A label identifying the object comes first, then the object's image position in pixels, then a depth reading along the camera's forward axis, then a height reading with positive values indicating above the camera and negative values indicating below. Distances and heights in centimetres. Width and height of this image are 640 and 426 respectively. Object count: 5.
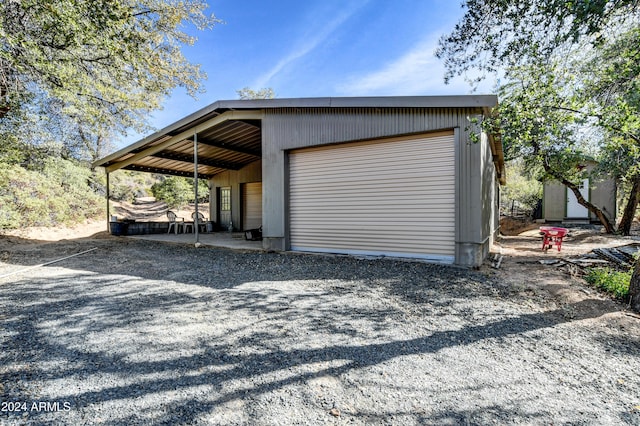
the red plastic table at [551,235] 700 -64
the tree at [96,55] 533 +360
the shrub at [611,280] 387 -108
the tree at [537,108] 396 +144
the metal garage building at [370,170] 515 +85
